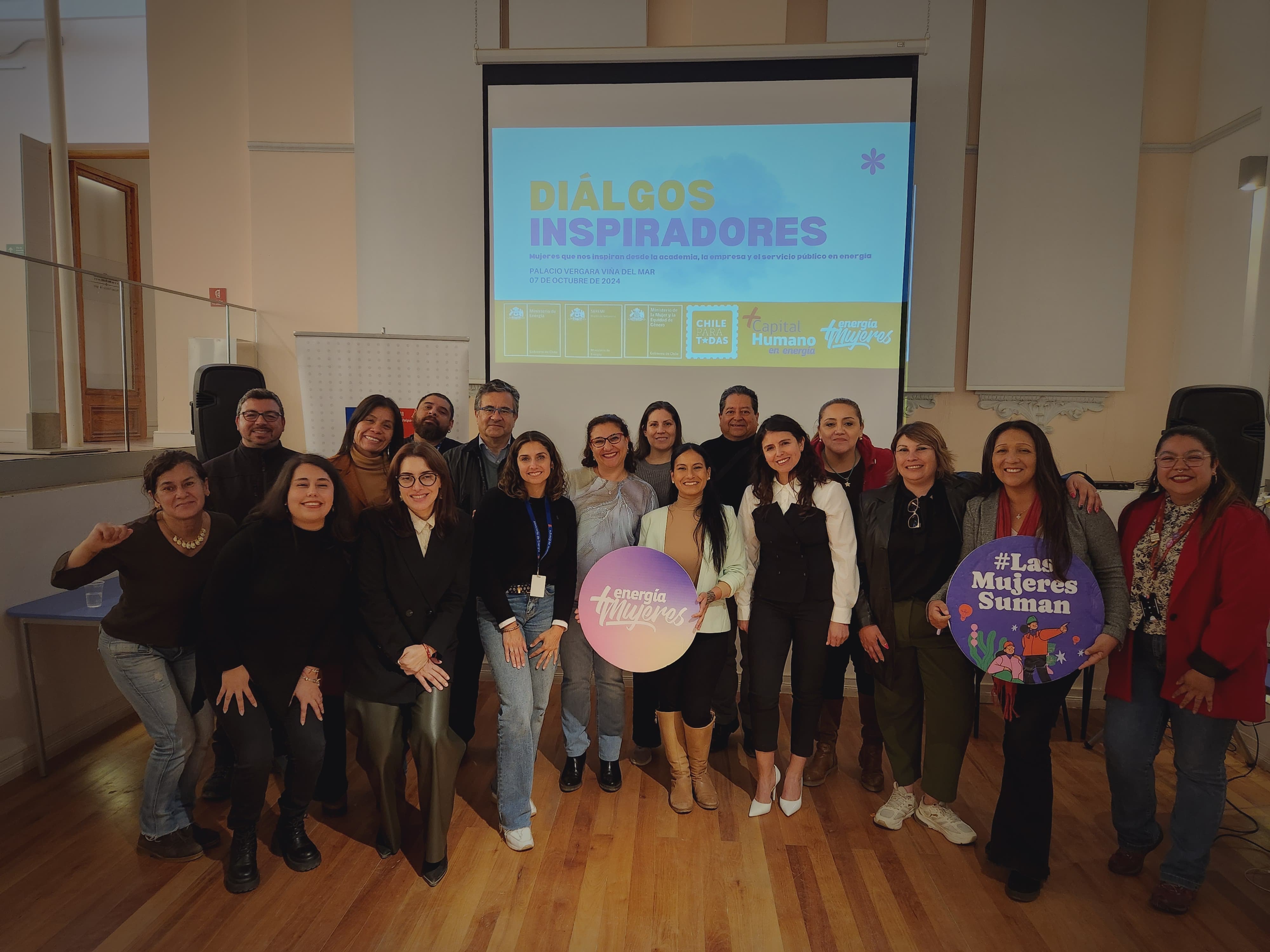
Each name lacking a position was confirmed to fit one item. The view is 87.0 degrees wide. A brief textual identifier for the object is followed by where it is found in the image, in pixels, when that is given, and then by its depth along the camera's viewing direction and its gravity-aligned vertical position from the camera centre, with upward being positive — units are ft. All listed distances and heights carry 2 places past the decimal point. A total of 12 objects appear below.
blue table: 9.39 -3.04
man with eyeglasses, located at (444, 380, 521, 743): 9.89 -0.91
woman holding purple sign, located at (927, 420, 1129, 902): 7.50 -1.99
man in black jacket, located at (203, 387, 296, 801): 9.63 -0.95
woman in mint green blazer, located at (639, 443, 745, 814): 8.73 -2.06
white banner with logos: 14.52 +0.73
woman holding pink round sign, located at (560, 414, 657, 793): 9.18 -1.78
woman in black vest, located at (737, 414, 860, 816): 8.55 -2.02
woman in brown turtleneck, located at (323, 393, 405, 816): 9.00 -0.93
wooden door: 12.70 +0.85
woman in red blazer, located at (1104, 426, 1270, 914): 6.89 -2.33
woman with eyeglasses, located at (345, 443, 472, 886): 7.62 -2.63
